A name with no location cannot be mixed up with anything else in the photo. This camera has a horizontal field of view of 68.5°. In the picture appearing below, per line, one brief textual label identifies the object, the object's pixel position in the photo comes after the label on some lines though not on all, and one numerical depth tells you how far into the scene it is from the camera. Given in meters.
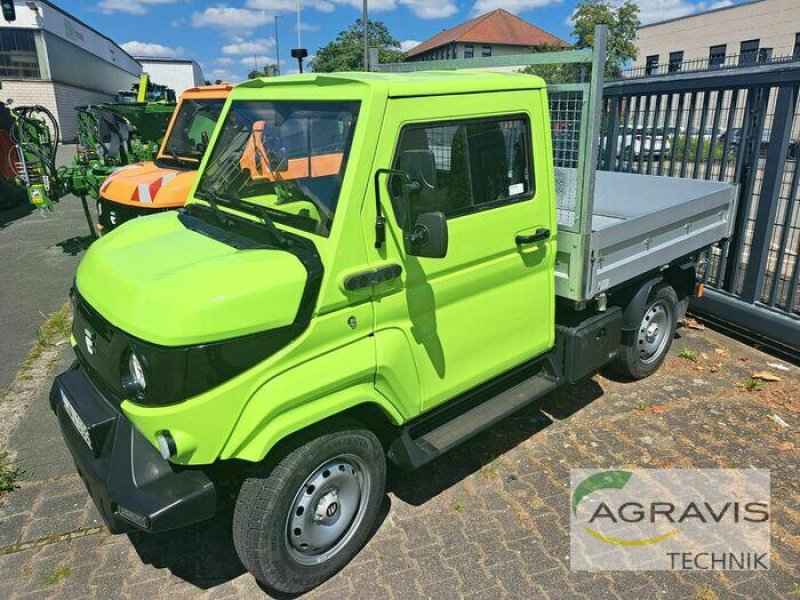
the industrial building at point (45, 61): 32.75
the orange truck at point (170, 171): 7.03
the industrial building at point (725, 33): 36.75
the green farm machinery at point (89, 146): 9.23
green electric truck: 2.48
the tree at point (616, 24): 41.28
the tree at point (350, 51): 58.12
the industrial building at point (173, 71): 71.31
